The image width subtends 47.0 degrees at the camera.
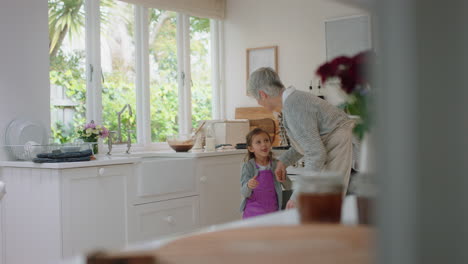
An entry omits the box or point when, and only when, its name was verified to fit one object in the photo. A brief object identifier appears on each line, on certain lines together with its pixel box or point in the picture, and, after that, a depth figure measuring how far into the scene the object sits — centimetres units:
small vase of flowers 361
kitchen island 62
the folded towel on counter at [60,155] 298
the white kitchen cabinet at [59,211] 296
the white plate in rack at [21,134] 325
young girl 297
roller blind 458
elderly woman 233
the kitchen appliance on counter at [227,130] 455
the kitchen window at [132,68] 391
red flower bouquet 70
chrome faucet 396
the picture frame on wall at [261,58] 505
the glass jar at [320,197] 77
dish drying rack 317
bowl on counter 426
